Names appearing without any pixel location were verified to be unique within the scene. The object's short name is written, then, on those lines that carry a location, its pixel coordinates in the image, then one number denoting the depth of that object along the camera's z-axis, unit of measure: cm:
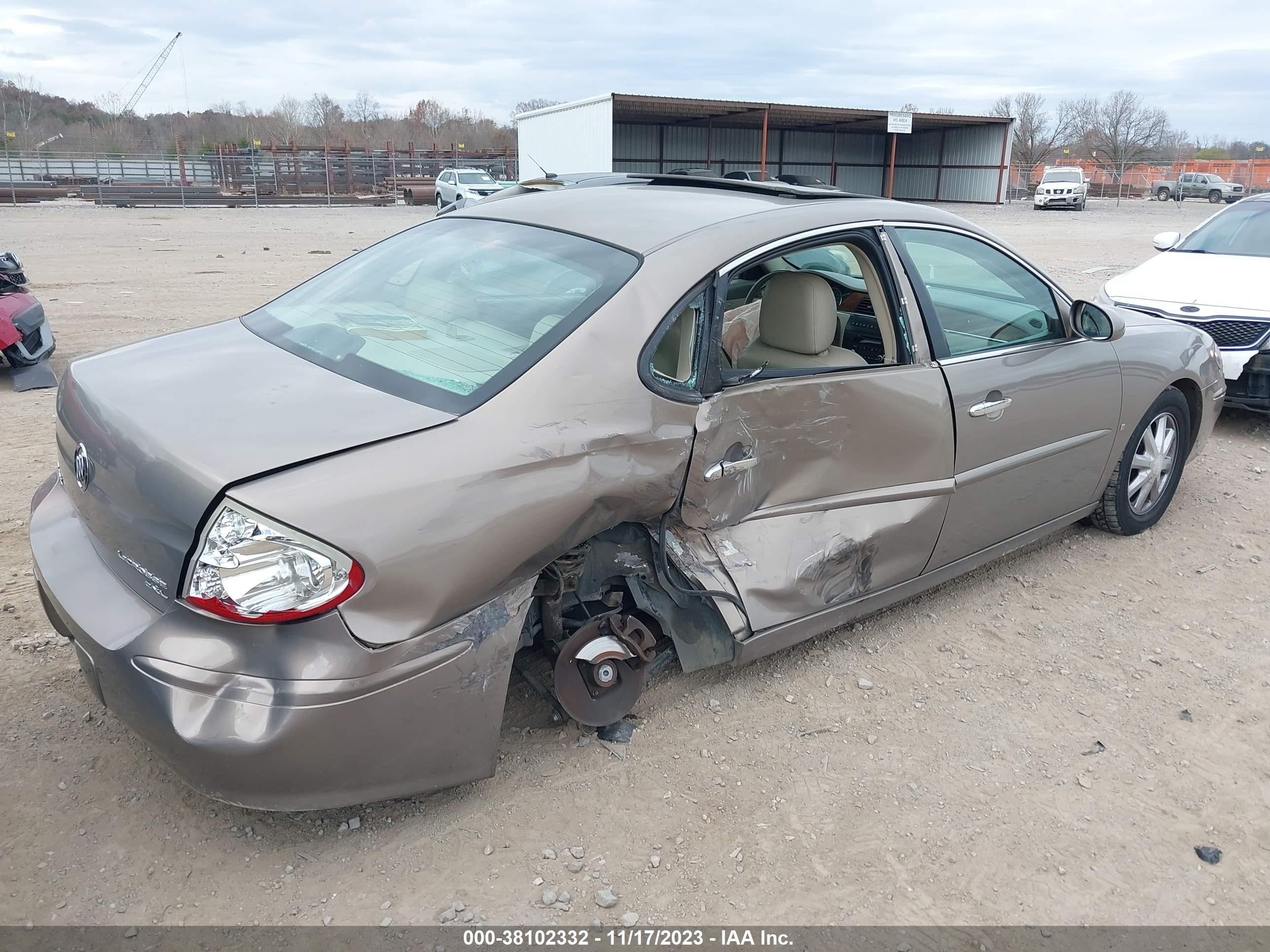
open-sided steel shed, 3291
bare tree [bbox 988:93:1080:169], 6394
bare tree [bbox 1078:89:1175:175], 6644
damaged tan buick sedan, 212
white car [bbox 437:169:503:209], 3064
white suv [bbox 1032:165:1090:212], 3578
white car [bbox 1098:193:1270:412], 624
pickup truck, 4406
